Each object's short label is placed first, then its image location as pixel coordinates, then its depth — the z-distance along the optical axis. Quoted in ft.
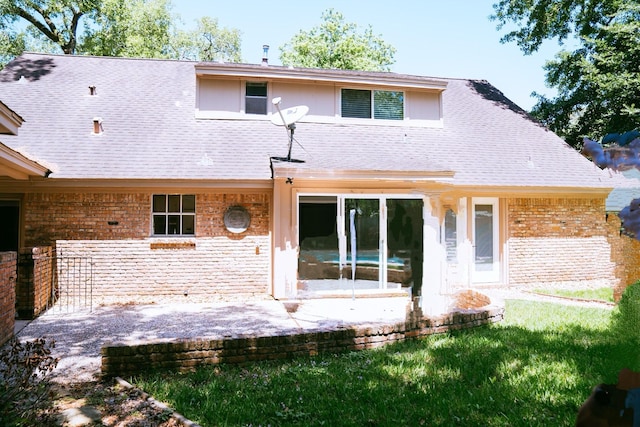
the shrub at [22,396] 11.17
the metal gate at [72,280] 33.04
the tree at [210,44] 117.50
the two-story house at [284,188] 33.81
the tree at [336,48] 103.91
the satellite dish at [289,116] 37.25
